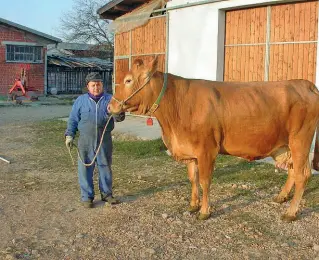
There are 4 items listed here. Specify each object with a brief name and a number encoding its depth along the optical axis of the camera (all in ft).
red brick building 93.20
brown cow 17.75
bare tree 162.61
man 19.72
